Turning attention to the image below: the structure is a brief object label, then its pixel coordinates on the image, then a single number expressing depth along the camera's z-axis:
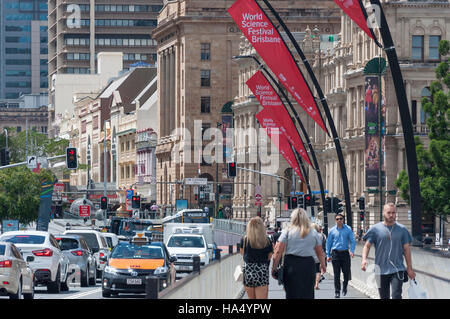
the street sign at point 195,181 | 126.65
